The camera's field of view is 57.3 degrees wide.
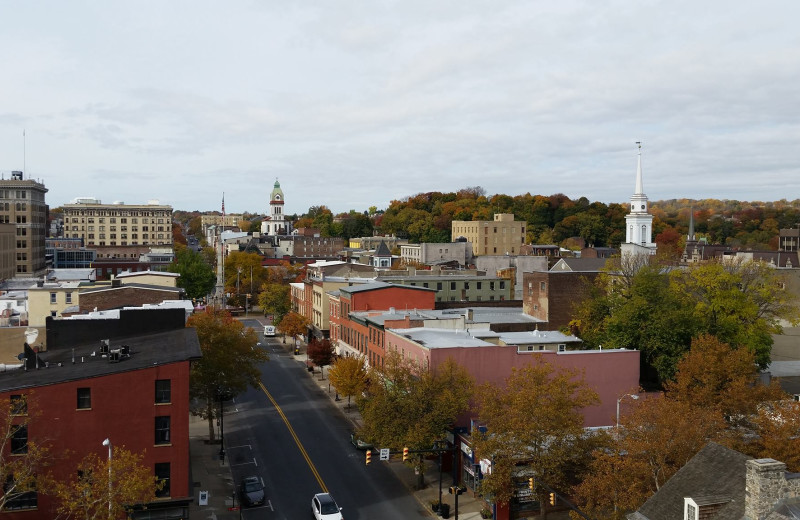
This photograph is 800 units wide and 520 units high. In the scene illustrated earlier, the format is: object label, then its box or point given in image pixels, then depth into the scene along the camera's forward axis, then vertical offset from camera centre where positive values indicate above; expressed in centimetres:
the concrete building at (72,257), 15238 -730
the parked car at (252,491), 4053 -1498
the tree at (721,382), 4284 -949
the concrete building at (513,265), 10835 -604
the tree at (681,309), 5606 -664
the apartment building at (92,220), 19525 +55
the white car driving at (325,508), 3741 -1465
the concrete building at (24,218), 13912 +68
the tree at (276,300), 10881 -1141
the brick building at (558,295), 6969 -638
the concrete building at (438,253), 15950 -584
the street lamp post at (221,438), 4834 -1493
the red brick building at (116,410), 3275 -864
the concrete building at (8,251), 11938 -501
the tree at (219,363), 5022 -976
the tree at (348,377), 5672 -1185
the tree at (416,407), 4159 -1044
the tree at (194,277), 11989 -879
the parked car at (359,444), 5028 -1507
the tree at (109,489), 2799 -1059
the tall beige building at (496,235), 17850 -186
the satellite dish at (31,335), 5031 -783
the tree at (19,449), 2883 -972
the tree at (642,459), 3114 -1013
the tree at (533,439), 3641 -1073
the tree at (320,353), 7281 -1270
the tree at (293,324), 9075 -1242
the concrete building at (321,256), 19325 -835
